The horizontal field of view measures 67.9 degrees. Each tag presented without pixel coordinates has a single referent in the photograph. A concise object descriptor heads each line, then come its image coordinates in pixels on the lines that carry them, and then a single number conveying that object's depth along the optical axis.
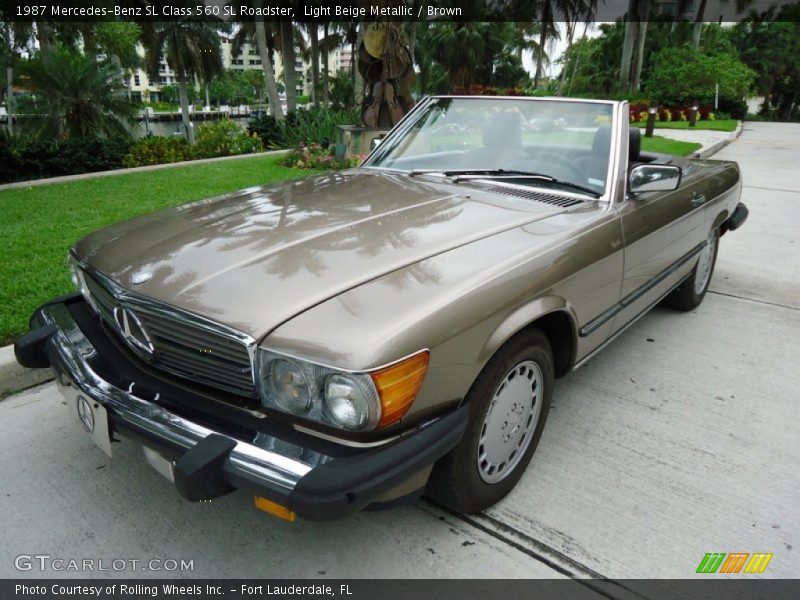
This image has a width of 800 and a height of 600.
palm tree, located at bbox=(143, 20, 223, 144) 37.81
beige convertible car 1.67
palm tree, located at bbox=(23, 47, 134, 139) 11.62
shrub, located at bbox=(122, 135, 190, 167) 11.37
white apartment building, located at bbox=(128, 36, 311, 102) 93.41
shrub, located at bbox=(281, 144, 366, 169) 10.03
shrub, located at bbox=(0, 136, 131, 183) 9.48
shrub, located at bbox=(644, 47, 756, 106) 28.86
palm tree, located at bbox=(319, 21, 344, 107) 37.30
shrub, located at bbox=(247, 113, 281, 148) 14.38
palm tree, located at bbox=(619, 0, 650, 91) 31.66
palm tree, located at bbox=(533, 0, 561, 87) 37.84
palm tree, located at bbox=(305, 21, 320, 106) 33.14
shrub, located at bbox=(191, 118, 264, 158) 12.73
